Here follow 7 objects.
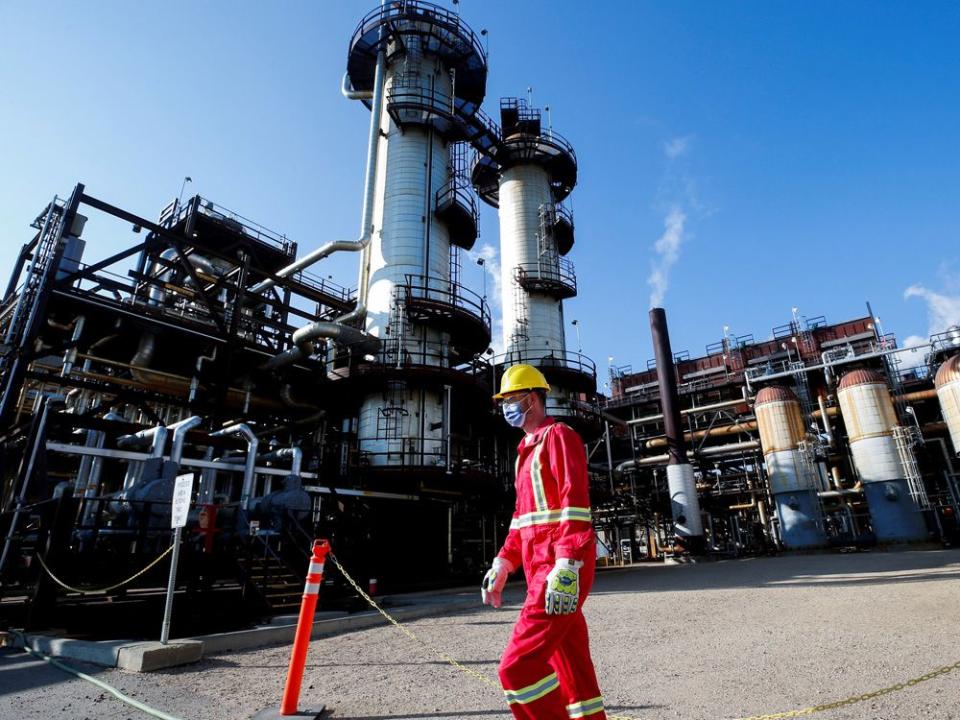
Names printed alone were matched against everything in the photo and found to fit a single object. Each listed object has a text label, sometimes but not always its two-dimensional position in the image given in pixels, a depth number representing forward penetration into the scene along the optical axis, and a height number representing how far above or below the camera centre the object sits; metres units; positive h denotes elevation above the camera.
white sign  6.48 +0.68
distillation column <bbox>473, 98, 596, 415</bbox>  30.17 +18.53
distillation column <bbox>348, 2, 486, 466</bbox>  21.02 +15.25
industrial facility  11.80 +6.28
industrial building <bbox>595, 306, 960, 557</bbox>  27.69 +5.40
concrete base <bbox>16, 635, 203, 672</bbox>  5.52 -0.96
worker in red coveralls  2.71 -0.08
